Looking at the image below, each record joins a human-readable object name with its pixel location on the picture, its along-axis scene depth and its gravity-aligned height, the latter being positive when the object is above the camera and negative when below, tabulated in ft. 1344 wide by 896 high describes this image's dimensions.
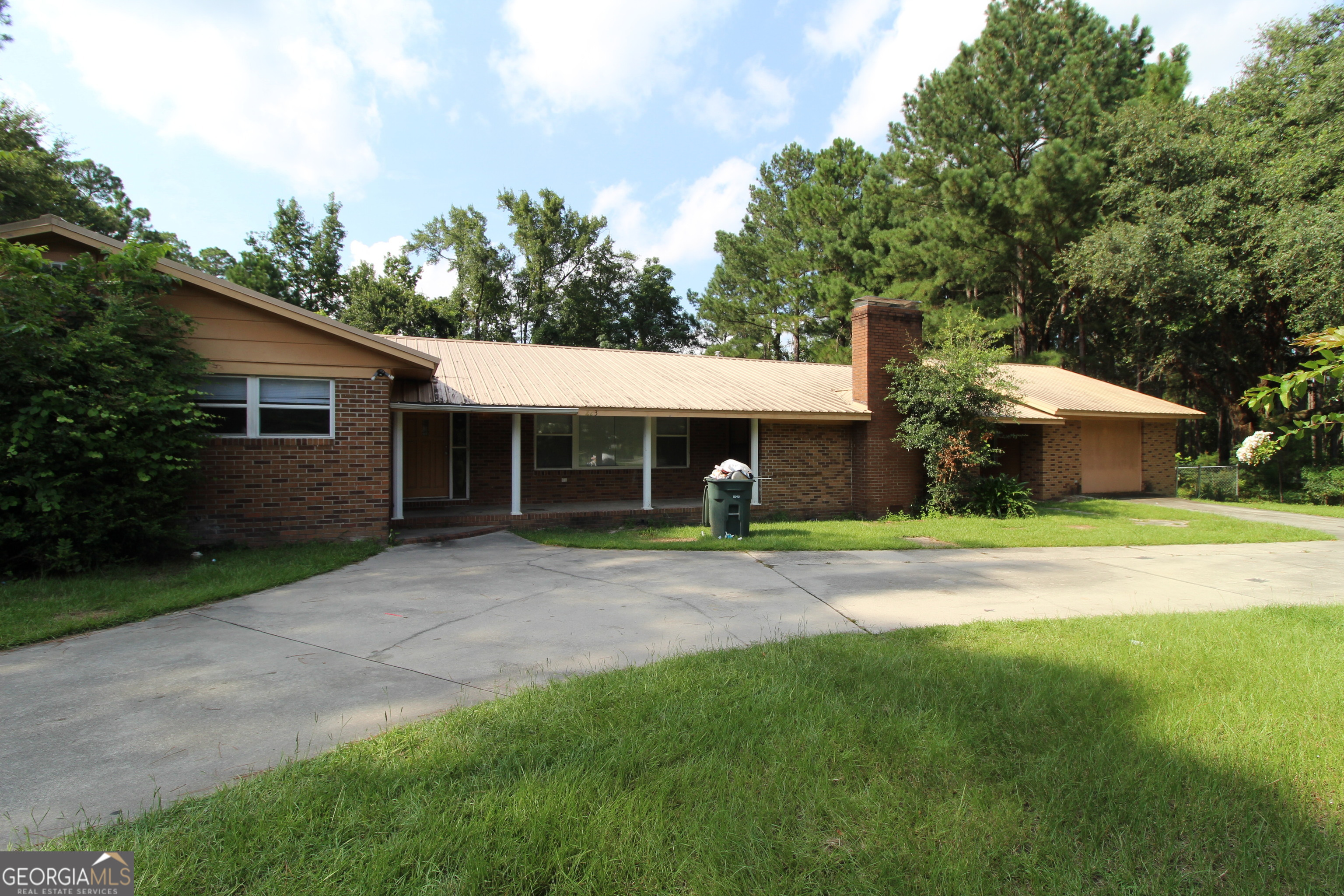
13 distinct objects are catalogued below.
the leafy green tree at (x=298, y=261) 109.91 +34.27
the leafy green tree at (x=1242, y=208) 60.70 +25.86
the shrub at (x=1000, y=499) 48.24 -2.77
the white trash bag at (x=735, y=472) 36.73 -0.56
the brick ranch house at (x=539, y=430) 31.45 +2.20
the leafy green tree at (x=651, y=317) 130.72 +29.73
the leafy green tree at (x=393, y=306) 109.40 +26.45
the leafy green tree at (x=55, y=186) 51.55 +29.33
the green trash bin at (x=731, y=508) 36.42 -2.61
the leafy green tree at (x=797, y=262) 101.86 +34.27
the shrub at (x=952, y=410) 46.11 +3.67
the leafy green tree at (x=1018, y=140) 77.56 +40.23
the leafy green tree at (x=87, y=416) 23.21 +1.71
